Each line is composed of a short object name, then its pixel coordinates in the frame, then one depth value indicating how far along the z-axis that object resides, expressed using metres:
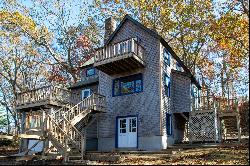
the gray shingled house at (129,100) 20.64
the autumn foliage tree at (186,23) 24.98
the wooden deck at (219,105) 21.12
